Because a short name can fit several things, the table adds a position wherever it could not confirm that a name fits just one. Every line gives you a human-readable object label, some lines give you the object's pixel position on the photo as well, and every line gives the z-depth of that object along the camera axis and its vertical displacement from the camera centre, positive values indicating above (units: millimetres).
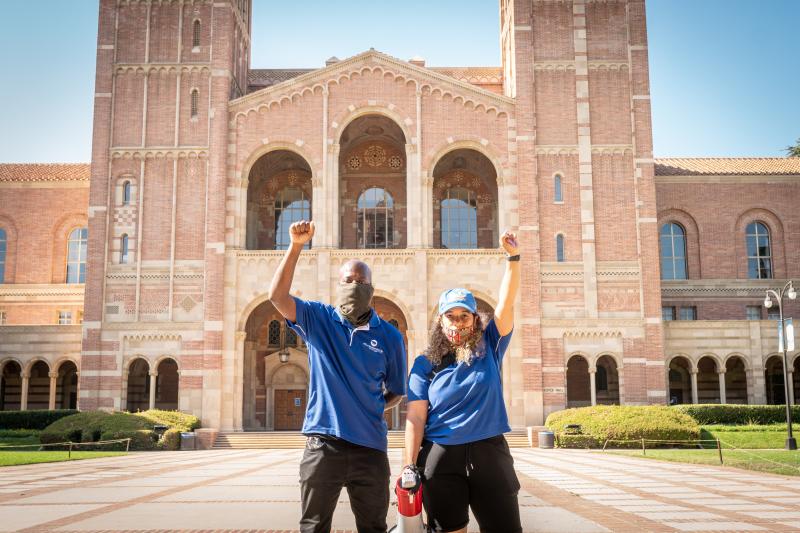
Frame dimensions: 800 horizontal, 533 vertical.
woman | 5402 -392
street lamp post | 27016 -126
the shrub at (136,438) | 28500 -2464
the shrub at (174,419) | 31953 -2003
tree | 58950 +15781
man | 5418 -157
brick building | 35531 +6696
